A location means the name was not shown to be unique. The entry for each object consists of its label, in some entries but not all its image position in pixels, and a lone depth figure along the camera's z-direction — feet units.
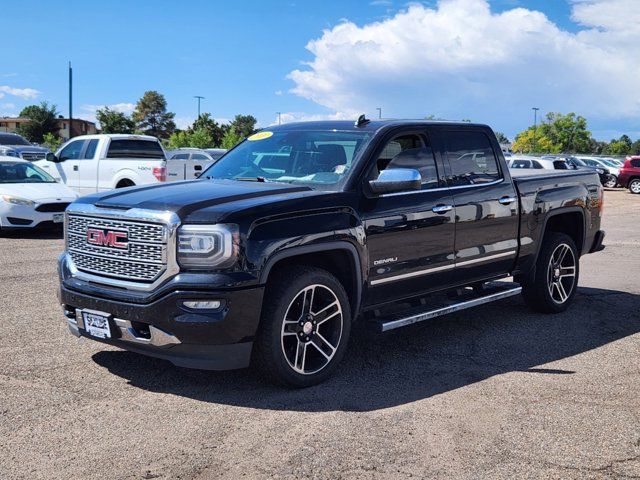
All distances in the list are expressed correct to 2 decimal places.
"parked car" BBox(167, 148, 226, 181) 52.60
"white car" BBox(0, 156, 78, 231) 42.75
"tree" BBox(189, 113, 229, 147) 250.98
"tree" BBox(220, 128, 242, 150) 185.37
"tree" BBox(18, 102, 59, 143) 279.69
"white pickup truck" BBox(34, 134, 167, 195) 51.42
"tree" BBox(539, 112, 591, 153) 312.09
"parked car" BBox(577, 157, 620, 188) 125.70
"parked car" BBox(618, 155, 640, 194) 113.50
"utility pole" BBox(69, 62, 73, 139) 159.86
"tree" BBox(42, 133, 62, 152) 191.83
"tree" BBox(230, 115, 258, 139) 323.37
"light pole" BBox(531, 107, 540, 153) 309.01
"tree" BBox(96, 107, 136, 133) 207.21
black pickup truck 15.26
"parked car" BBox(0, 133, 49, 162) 94.28
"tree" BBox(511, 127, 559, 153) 307.99
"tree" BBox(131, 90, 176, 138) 285.43
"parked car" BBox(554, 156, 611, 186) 111.36
